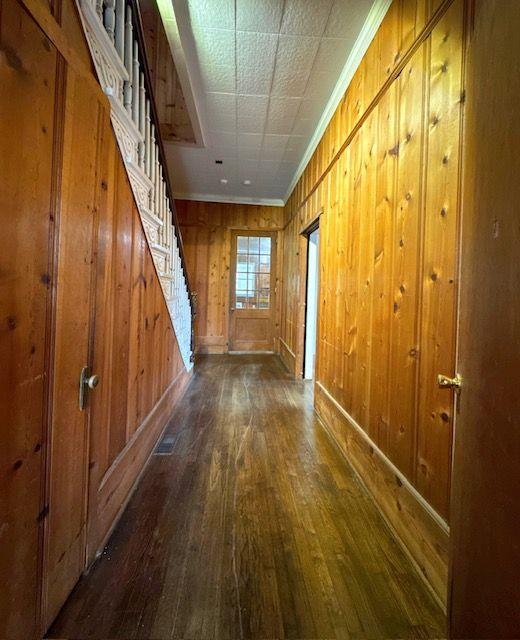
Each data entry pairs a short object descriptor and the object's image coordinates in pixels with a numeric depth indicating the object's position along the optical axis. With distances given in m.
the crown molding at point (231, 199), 5.44
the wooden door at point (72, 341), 0.92
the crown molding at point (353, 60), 1.70
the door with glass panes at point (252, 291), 5.75
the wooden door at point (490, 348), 0.62
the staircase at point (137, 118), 1.19
